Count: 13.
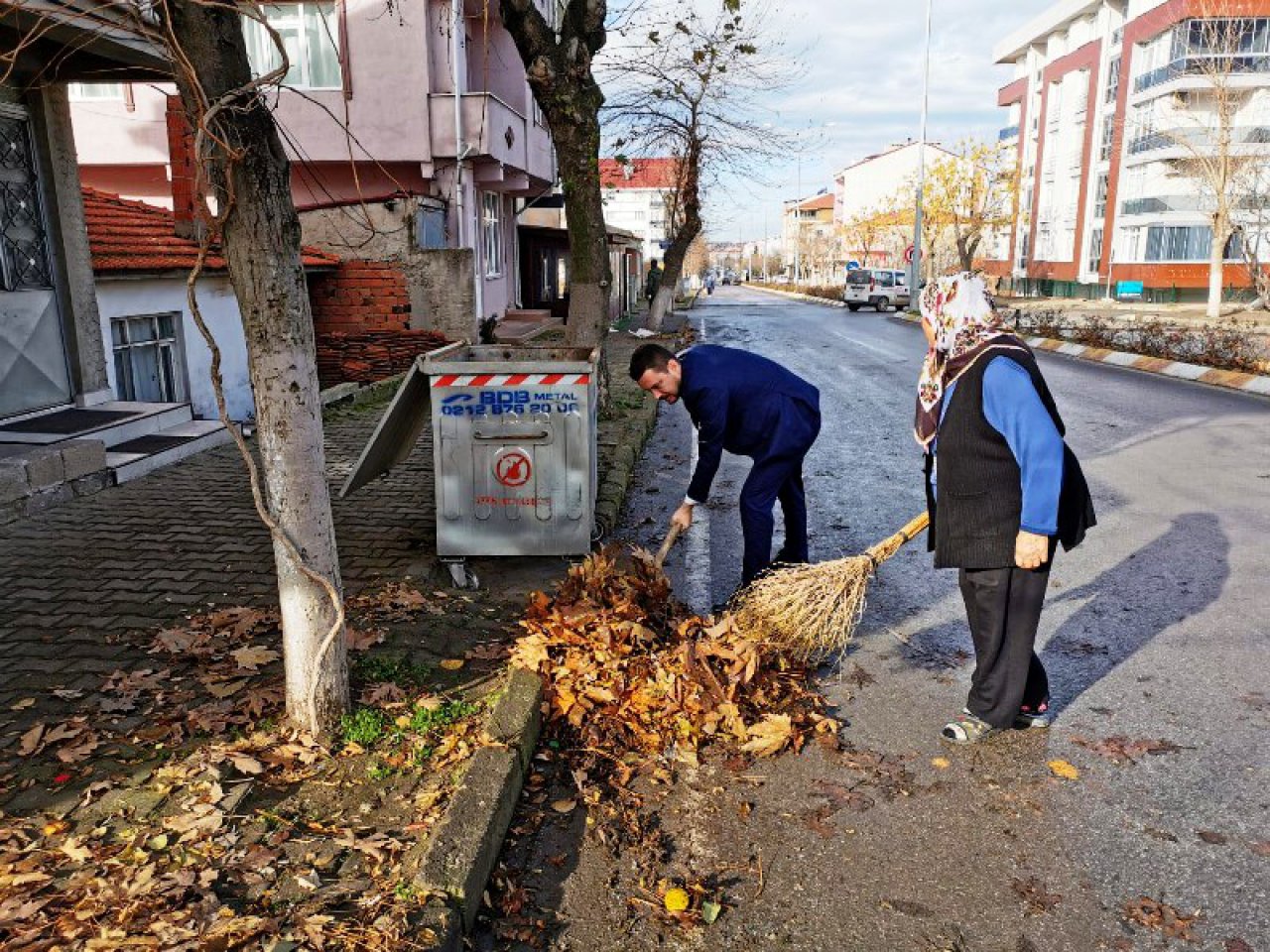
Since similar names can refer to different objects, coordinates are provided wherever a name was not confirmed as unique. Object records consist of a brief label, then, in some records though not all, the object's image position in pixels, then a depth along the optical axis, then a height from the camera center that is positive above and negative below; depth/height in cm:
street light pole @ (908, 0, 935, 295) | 3869 +151
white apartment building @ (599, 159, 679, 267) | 8225 +502
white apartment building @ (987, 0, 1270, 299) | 4166 +608
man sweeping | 511 -81
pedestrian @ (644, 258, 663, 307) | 3574 -56
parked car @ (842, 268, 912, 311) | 4419 -127
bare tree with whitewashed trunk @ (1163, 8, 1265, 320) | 3178 +395
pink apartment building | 1675 +236
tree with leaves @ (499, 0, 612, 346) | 1047 +158
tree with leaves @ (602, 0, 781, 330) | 2575 +315
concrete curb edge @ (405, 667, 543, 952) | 276 -176
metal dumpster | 590 -113
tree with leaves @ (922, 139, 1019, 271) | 5234 +397
